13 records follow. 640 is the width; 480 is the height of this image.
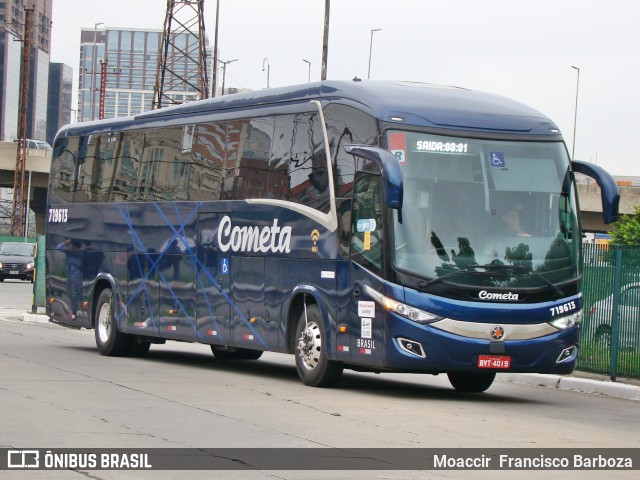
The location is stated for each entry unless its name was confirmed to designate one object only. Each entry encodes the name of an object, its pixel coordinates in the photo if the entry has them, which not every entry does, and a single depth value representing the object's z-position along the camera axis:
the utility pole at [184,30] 65.06
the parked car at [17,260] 60.66
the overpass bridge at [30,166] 91.44
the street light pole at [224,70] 96.01
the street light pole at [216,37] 72.46
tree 74.06
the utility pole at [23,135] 84.81
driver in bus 15.98
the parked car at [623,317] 19.22
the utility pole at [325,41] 43.47
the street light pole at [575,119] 90.75
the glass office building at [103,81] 107.96
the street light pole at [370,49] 91.72
